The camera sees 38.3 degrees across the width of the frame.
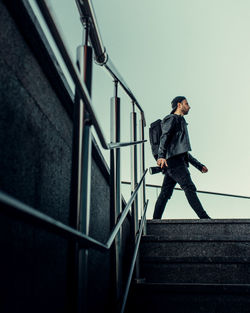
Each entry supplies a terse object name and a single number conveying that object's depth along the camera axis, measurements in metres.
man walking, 3.55
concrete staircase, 1.98
